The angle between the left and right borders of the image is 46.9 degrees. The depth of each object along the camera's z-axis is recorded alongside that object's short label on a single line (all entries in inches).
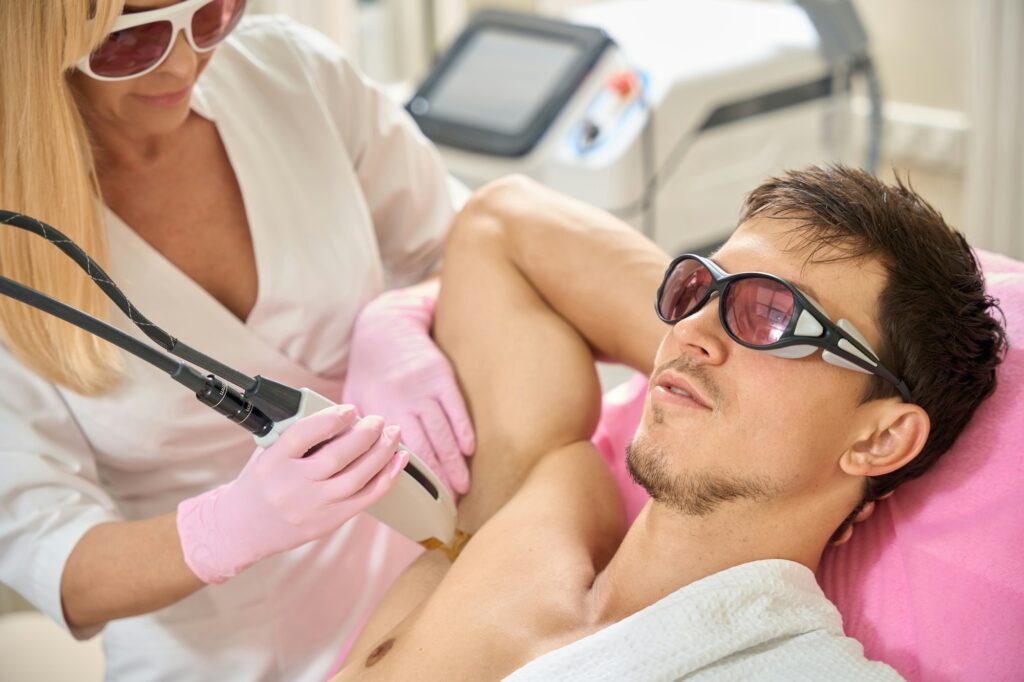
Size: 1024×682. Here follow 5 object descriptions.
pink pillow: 48.2
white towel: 45.0
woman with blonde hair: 50.7
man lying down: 46.3
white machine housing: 94.3
